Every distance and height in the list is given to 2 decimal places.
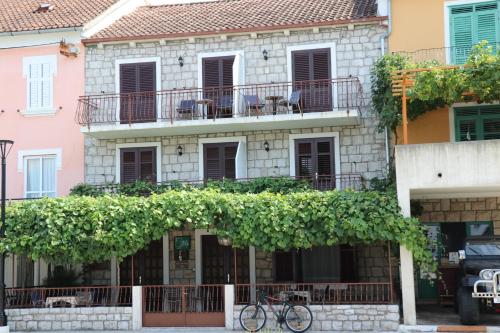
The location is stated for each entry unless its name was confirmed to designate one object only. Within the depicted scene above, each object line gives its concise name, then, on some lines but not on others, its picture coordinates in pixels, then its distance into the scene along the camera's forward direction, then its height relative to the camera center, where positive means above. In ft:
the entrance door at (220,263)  66.39 -1.66
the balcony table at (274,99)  63.59 +14.11
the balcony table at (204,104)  64.23 +14.01
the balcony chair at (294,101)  63.72 +13.84
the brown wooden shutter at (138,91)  67.72 +16.21
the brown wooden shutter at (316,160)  64.40 +8.32
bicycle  50.62 -5.38
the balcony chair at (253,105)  64.39 +13.64
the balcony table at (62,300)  55.47 -4.22
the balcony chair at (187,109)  65.72 +13.67
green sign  66.95 +0.41
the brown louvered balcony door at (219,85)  65.67 +16.37
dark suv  48.26 -2.64
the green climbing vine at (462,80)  52.70 +12.89
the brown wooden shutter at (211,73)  67.87 +17.80
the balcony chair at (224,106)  65.36 +13.71
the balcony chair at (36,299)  55.83 -4.16
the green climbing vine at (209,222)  51.24 +1.98
